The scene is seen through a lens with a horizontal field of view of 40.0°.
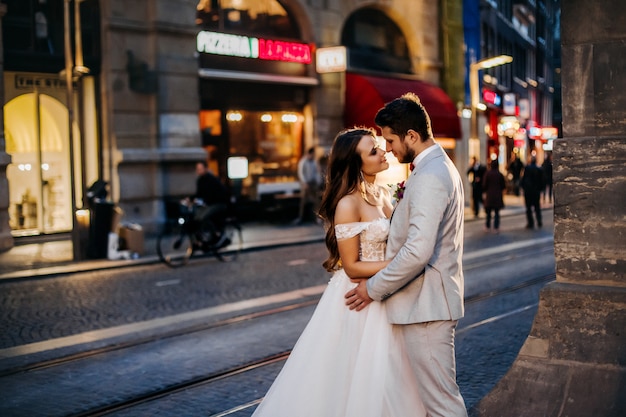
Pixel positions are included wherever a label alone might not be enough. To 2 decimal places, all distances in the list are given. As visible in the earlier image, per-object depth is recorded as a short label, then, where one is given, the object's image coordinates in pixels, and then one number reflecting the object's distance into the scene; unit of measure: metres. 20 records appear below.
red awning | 23.38
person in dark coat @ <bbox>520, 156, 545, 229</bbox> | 20.48
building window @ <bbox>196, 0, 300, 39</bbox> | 20.25
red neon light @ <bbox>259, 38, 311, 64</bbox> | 21.38
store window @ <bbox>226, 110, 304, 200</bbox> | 21.55
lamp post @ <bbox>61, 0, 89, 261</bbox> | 14.35
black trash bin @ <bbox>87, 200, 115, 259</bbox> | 14.56
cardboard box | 14.73
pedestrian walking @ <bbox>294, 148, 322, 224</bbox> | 21.27
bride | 4.08
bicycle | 14.18
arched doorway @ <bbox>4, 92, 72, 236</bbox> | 17.12
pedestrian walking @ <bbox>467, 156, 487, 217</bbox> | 24.30
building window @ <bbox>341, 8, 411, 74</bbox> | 24.77
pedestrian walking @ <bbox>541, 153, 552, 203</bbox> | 36.53
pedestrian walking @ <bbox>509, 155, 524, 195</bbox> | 36.32
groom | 3.75
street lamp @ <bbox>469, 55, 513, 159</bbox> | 27.84
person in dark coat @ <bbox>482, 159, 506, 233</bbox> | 19.58
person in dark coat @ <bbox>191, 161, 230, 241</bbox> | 14.30
